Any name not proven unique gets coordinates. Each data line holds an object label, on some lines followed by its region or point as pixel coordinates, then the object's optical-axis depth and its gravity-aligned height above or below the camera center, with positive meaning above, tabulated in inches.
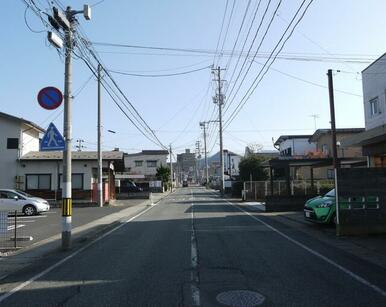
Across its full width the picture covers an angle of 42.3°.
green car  724.0 -29.5
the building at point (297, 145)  2987.2 +274.8
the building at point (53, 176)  1680.6 +67.7
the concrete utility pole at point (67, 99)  551.5 +111.0
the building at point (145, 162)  4566.9 +293.0
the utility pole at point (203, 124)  3631.9 +498.5
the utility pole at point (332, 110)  698.8 +113.7
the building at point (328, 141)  2185.0 +234.6
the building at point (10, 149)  1660.9 +160.2
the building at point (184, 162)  6658.5 +431.8
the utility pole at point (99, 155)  1479.8 +118.2
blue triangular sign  558.6 +62.5
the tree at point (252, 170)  2134.6 +91.3
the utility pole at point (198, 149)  5224.9 +457.8
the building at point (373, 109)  951.6 +162.2
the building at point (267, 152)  3956.7 +335.6
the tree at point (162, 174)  3635.3 +143.4
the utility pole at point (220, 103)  2171.5 +386.9
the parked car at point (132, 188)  2899.9 +35.4
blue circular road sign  558.3 +110.8
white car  1147.3 -14.6
